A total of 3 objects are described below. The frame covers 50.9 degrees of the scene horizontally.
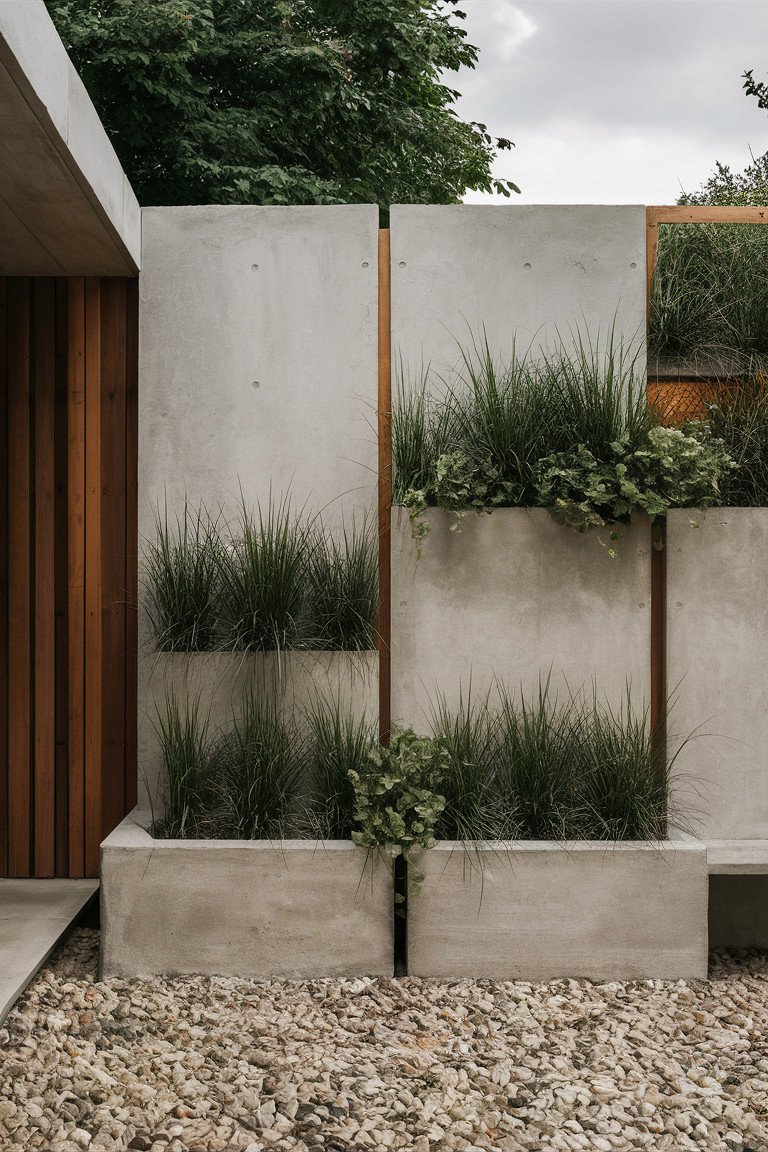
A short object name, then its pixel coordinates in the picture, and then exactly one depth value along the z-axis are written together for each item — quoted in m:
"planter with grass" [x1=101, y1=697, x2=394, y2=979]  2.60
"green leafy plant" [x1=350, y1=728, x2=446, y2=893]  2.59
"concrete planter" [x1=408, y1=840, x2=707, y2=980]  2.63
